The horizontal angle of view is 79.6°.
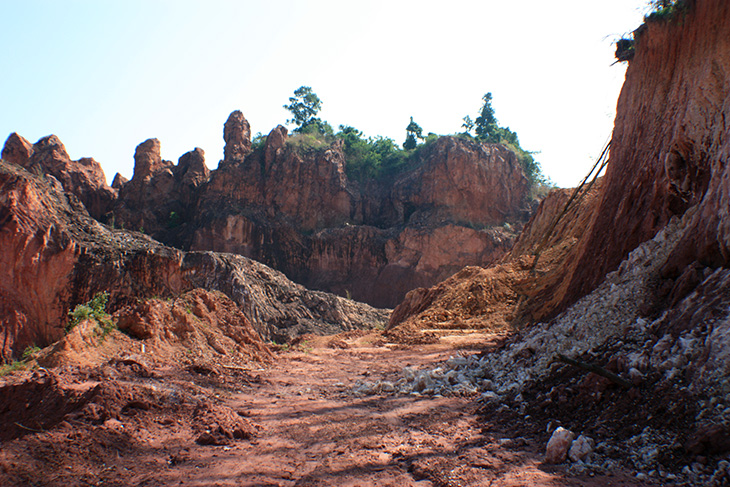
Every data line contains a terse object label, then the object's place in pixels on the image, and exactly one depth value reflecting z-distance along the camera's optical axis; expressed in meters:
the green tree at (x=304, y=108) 43.22
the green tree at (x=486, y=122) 40.34
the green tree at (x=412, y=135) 42.53
